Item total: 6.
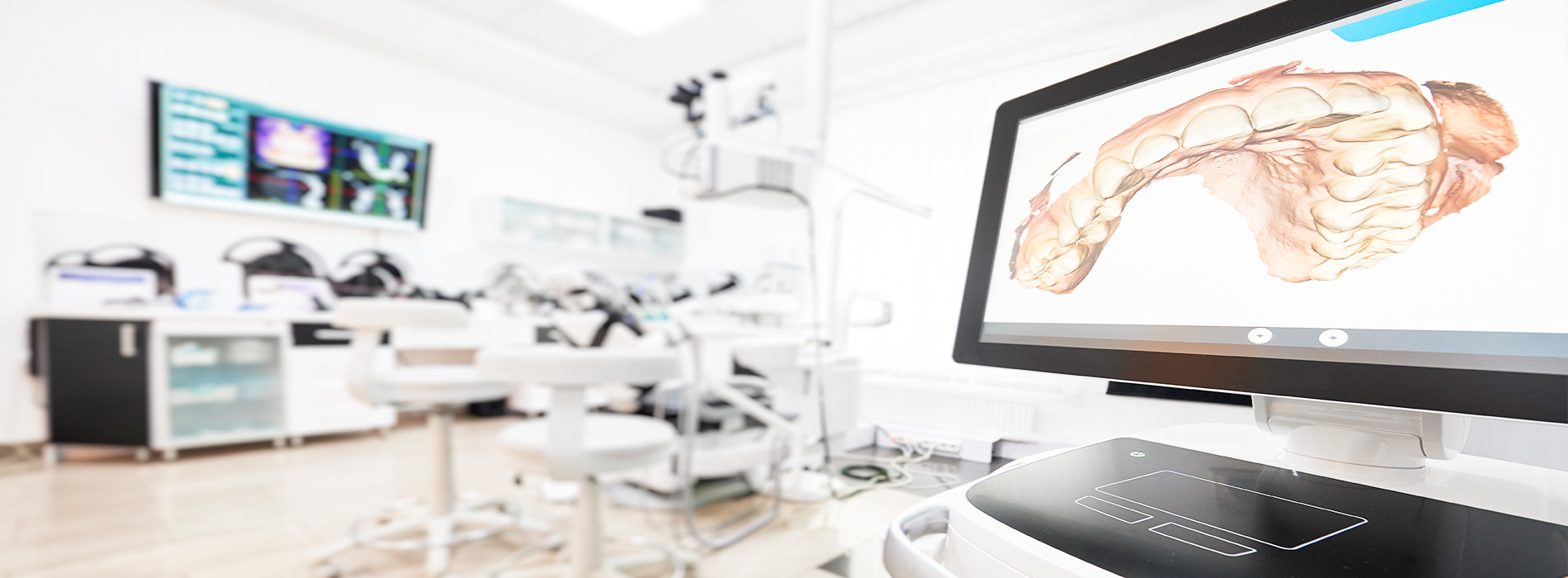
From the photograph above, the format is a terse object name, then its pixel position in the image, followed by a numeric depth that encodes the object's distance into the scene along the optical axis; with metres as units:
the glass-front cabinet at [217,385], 2.59
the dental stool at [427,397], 1.60
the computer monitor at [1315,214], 0.26
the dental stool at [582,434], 1.12
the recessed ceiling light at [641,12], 2.92
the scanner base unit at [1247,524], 0.28
